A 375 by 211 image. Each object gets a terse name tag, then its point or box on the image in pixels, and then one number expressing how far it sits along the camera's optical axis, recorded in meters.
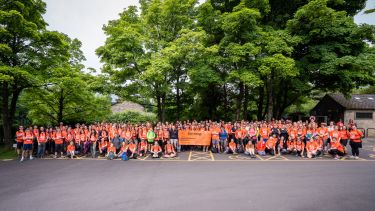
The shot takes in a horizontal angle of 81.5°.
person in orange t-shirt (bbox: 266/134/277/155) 13.33
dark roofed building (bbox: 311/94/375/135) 25.94
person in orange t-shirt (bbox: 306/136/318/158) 12.49
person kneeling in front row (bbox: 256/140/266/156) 13.20
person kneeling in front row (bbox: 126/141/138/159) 12.52
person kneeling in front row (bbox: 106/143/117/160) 12.33
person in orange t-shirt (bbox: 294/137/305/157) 12.88
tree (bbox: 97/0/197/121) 17.05
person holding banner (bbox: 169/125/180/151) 13.87
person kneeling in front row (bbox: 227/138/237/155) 13.67
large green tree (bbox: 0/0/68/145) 13.74
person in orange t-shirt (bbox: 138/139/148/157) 13.22
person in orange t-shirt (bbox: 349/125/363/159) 12.12
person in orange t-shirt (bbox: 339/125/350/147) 12.62
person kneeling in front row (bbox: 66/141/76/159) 12.77
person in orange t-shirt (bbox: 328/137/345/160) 12.35
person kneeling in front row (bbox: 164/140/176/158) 13.11
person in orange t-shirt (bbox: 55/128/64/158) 13.16
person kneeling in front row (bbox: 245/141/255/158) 12.62
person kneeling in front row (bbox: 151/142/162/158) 12.56
